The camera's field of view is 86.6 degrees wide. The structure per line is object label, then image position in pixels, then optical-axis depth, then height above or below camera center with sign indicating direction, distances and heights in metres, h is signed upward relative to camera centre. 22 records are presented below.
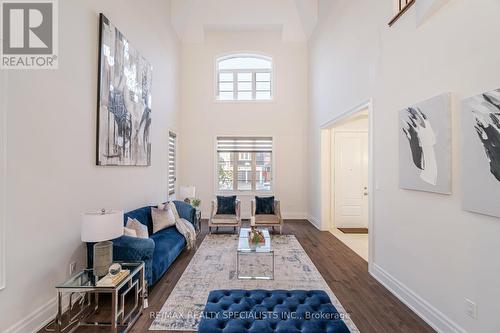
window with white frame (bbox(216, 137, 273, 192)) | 8.02 +0.14
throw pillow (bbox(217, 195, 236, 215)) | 6.38 -0.88
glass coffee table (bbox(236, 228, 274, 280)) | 3.75 -1.51
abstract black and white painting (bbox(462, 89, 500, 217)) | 1.94 +0.13
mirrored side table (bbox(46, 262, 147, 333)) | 2.33 -1.43
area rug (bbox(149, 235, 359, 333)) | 2.72 -1.52
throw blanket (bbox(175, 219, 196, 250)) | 4.75 -1.15
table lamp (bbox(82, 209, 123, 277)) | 2.53 -0.63
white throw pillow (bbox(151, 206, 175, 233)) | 4.64 -0.89
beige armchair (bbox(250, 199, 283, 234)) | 6.07 -1.16
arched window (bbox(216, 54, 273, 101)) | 8.20 +2.74
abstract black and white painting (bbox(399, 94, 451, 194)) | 2.44 +0.24
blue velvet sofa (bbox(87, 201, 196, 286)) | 3.05 -1.09
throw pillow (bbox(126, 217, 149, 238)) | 3.64 -0.82
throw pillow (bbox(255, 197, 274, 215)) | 6.40 -0.89
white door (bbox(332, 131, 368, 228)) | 6.71 -0.28
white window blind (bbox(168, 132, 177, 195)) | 6.79 +0.19
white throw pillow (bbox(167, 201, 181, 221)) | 5.04 -0.80
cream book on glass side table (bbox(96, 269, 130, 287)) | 2.37 -1.02
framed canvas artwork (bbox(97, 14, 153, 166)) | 3.48 +1.01
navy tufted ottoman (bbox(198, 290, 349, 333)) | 1.77 -1.06
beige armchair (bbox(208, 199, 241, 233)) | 6.03 -1.16
